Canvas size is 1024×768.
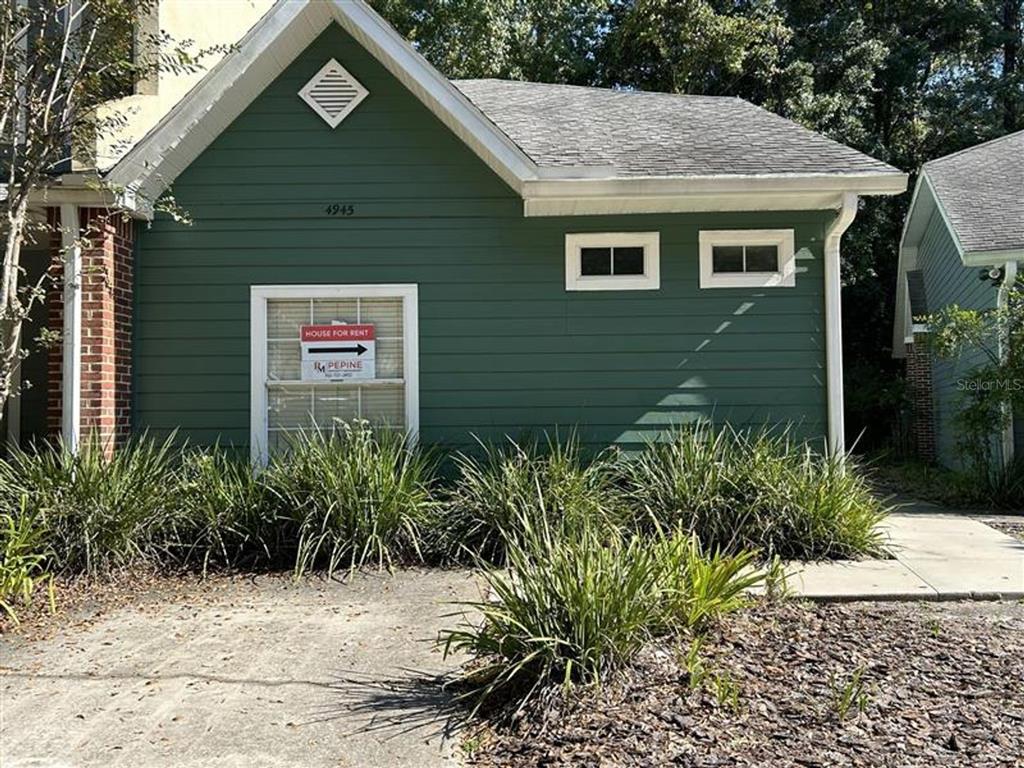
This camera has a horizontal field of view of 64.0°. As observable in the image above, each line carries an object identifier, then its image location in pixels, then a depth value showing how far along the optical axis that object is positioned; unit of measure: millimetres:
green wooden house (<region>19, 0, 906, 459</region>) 7641
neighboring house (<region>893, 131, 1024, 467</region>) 11242
